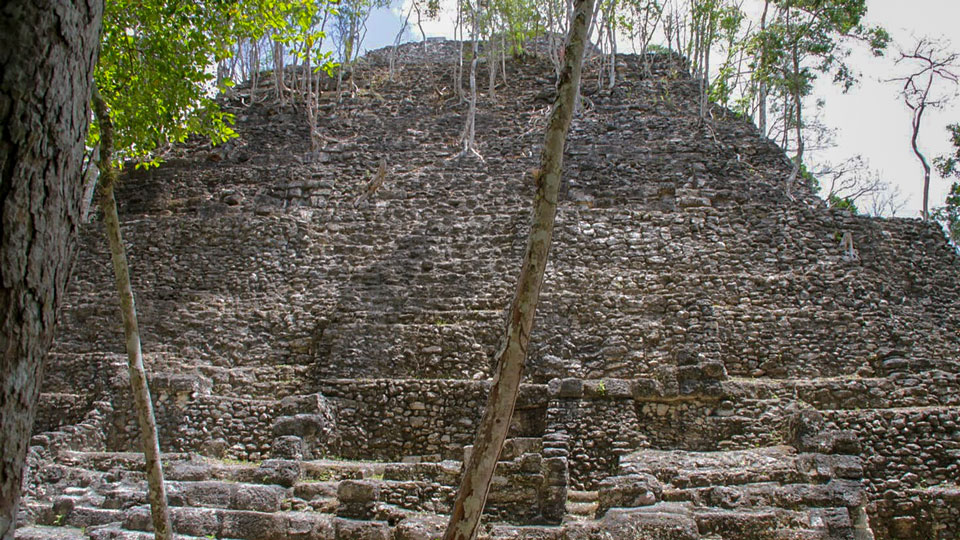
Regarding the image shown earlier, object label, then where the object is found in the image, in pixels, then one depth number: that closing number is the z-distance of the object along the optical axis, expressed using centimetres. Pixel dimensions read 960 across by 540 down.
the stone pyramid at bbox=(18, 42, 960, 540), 746
